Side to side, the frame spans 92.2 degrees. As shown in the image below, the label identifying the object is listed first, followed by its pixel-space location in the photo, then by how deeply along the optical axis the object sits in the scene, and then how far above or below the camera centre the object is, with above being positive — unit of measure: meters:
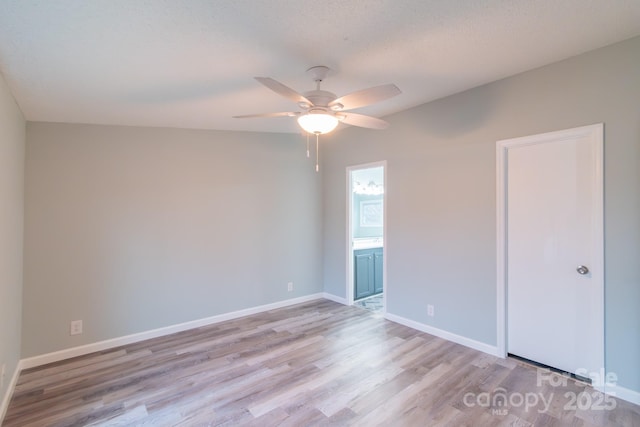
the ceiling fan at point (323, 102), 2.05 +0.80
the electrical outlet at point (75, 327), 3.03 -1.12
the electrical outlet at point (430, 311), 3.49 -1.10
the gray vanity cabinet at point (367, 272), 4.71 -0.91
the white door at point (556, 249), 2.41 -0.29
